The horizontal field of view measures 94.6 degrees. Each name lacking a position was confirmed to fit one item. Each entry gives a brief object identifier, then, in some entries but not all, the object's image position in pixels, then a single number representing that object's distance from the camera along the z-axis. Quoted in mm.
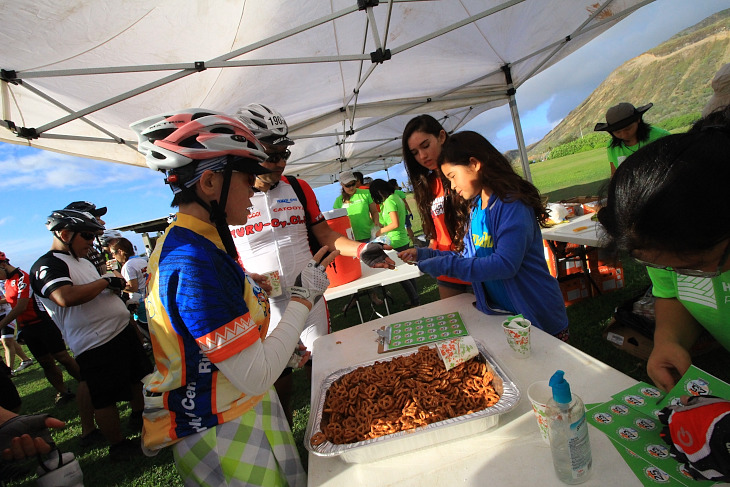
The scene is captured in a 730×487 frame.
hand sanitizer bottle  861
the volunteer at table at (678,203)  849
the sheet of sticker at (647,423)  872
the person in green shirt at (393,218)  5453
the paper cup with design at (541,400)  1028
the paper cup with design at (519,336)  1505
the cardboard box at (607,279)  4703
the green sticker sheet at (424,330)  1842
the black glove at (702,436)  760
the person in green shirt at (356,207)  6236
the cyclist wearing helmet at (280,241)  2531
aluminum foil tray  1108
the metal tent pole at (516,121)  6238
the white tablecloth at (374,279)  3525
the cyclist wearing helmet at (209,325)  1105
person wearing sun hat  3869
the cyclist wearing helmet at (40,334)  5082
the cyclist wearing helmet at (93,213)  3381
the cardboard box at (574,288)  4516
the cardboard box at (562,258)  4766
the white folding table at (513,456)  968
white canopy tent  3027
